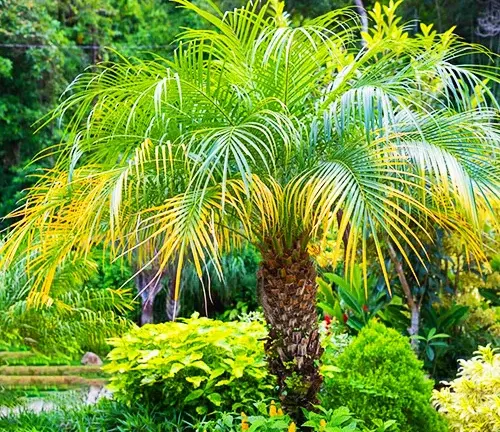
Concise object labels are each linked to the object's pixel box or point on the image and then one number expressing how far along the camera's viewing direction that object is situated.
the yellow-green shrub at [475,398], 3.68
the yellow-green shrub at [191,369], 3.85
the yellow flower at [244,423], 3.30
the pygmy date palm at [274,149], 2.97
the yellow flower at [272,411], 3.34
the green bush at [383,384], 3.77
